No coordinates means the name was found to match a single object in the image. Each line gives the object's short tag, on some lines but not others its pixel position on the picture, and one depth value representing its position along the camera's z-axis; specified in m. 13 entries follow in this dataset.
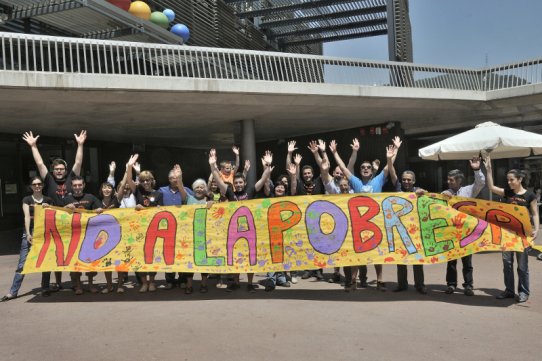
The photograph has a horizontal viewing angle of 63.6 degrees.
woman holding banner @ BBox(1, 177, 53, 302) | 5.90
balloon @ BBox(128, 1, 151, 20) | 15.21
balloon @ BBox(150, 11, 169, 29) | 16.10
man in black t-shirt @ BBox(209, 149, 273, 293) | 6.04
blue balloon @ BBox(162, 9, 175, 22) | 16.89
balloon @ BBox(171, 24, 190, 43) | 17.25
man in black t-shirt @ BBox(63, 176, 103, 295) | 6.03
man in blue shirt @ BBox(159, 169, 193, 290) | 6.18
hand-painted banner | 5.44
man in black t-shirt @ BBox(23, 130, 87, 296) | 6.00
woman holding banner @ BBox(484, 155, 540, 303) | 5.13
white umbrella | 8.14
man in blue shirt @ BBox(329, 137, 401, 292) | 5.86
